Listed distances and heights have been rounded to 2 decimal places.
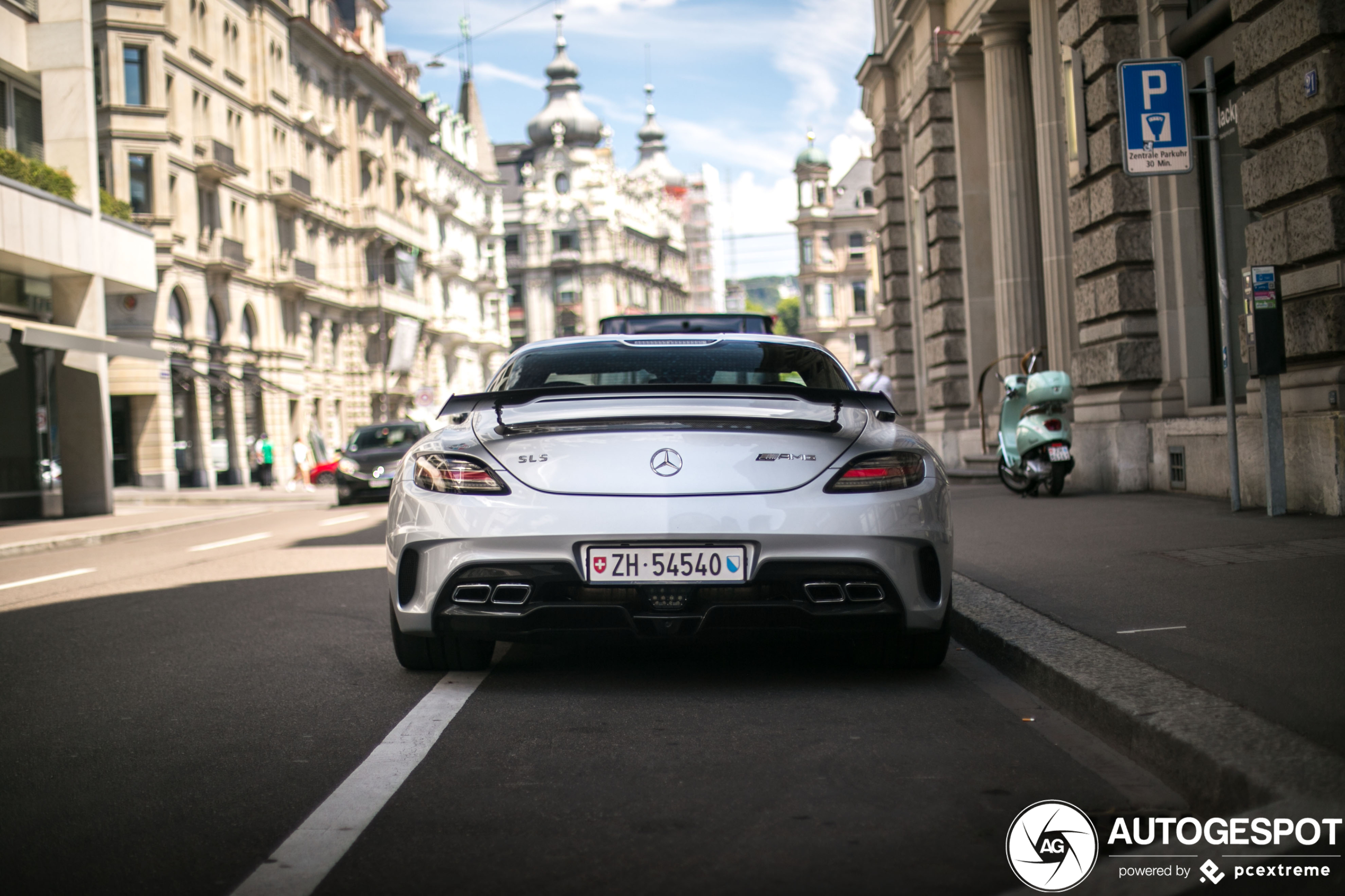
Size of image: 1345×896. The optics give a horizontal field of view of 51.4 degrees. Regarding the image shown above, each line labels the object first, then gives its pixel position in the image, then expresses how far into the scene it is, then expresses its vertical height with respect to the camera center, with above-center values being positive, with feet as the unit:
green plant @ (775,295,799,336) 538.88 +60.45
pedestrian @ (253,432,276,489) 134.10 +3.16
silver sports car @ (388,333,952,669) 16.15 -0.61
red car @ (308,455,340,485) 133.69 +1.51
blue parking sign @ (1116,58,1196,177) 32.60 +7.66
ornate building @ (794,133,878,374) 322.55 +45.32
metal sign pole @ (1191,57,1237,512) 32.83 +4.23
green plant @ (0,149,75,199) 70.64 +17.29
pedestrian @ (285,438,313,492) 139.74 +2.63
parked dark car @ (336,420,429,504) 81.51 +1.15
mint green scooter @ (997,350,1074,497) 43.24 +0.50
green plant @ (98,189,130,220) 86.79 +18.47
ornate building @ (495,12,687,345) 436.76 +78.67
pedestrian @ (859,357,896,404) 72.08 +4.21
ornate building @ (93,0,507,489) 133.28 +31.87
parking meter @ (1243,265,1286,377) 30.48 +2.61
